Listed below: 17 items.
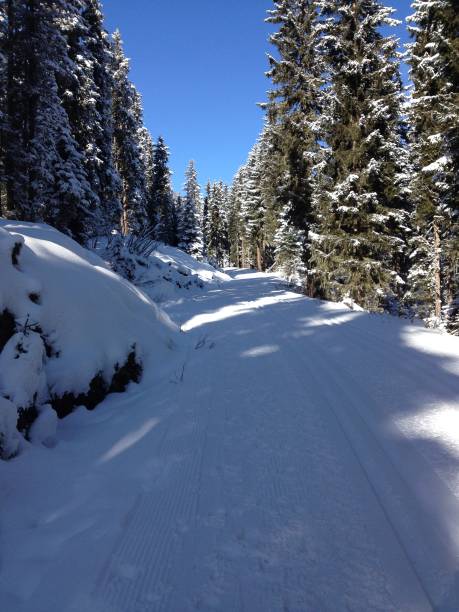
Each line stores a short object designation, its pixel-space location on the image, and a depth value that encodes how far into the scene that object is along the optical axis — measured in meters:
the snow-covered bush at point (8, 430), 2.81
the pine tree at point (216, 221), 59.00
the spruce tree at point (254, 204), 37.53
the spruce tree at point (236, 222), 49.39
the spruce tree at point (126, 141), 26.31
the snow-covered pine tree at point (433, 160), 9.27
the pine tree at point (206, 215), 61.31
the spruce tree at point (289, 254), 23.62
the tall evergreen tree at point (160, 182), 37.72
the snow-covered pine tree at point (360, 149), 12.47
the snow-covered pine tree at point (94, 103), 15.38
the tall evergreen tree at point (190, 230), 40.51
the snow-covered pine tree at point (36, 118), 11.62
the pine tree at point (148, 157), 38.22
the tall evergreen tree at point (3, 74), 11.13
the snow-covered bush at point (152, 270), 12.41
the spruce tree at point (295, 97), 15.87
